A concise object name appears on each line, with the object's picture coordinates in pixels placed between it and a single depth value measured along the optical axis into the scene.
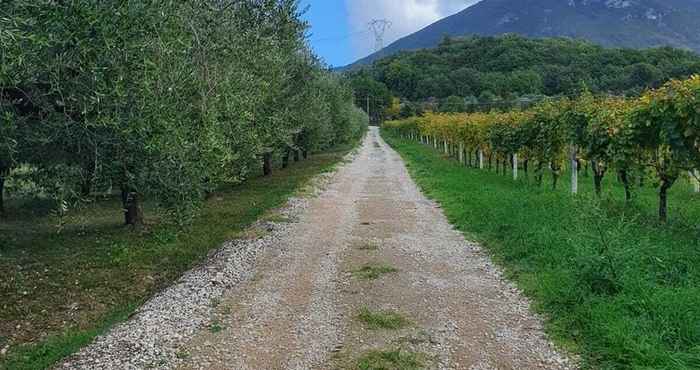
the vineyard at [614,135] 9.91
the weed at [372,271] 8.52
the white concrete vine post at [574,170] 15.37
